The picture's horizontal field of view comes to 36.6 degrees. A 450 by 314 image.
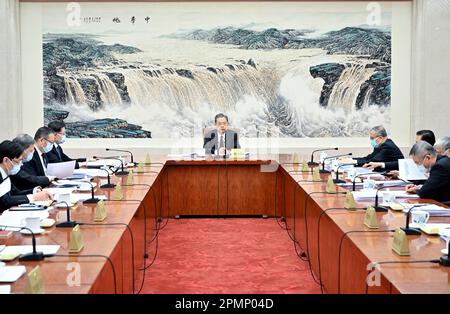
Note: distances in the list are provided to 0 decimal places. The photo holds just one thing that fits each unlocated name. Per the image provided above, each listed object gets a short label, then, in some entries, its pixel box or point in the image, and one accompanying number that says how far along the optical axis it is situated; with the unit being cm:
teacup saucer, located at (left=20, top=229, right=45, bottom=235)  373
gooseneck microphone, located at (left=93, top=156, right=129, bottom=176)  666
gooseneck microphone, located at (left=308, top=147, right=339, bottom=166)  760
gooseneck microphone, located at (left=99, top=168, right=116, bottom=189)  564
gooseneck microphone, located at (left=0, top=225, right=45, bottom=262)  315
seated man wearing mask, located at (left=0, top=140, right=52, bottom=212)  479
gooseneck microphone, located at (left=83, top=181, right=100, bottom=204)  478
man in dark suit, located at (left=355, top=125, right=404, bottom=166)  730
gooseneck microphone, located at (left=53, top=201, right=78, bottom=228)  395
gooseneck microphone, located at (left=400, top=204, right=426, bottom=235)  367
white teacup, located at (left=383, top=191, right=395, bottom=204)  470
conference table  299
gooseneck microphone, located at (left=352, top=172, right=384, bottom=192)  614
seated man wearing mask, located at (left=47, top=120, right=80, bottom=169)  721
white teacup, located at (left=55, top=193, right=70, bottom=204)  467
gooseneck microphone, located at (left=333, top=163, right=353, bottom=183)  588
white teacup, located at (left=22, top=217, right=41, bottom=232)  375
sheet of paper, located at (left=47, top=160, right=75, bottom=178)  591
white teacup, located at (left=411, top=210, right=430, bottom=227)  383
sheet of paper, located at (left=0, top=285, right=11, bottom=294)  265
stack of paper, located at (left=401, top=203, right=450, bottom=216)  420
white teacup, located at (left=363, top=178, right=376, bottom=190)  535
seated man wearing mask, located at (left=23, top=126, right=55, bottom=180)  623
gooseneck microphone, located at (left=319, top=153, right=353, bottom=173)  670
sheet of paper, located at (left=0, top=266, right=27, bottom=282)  281
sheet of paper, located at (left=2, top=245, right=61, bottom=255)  326
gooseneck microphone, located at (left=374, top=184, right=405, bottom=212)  441
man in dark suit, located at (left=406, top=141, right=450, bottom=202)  498
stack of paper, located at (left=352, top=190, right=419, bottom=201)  491
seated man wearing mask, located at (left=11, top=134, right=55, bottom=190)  582
